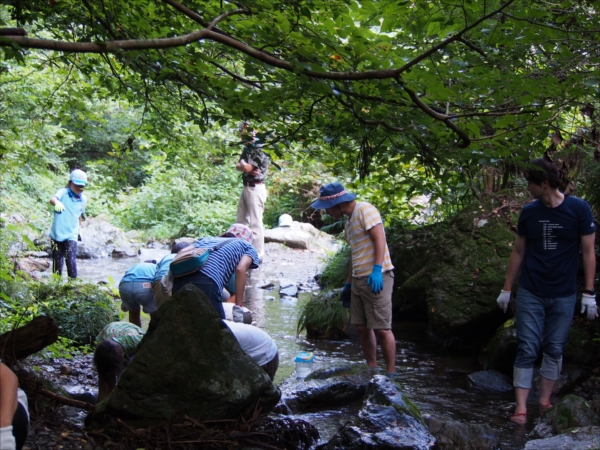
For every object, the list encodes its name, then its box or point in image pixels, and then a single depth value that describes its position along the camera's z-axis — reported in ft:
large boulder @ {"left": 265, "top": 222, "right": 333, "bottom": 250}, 57.16
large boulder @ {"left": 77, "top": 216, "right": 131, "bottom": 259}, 50.47
